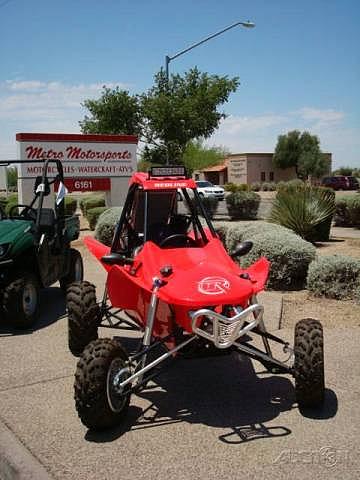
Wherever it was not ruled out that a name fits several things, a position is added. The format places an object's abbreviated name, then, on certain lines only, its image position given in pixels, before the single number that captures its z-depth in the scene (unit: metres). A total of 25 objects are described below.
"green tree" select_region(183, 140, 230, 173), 77.25
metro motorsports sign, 16.53
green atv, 6.28
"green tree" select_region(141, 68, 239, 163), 24.81
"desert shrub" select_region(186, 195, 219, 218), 21.94
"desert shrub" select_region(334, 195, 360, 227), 16.72
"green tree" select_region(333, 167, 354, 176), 81.81
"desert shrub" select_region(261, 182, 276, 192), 61.84
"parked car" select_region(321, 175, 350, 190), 52.75
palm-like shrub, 12.55
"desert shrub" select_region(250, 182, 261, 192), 63.66
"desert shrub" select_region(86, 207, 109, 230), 17.36
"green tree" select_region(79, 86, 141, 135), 26.23
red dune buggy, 3.74
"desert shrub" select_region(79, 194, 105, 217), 23.62
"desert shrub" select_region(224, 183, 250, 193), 51.85
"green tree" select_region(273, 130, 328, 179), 75.94
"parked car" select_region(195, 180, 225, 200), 39.00
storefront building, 75.12
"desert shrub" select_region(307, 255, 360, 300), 7.34
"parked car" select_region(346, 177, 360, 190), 53.11
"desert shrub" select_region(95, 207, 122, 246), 12.73
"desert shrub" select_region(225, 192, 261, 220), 21.45
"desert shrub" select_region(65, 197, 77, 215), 23.75
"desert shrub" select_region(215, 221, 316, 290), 8.03
